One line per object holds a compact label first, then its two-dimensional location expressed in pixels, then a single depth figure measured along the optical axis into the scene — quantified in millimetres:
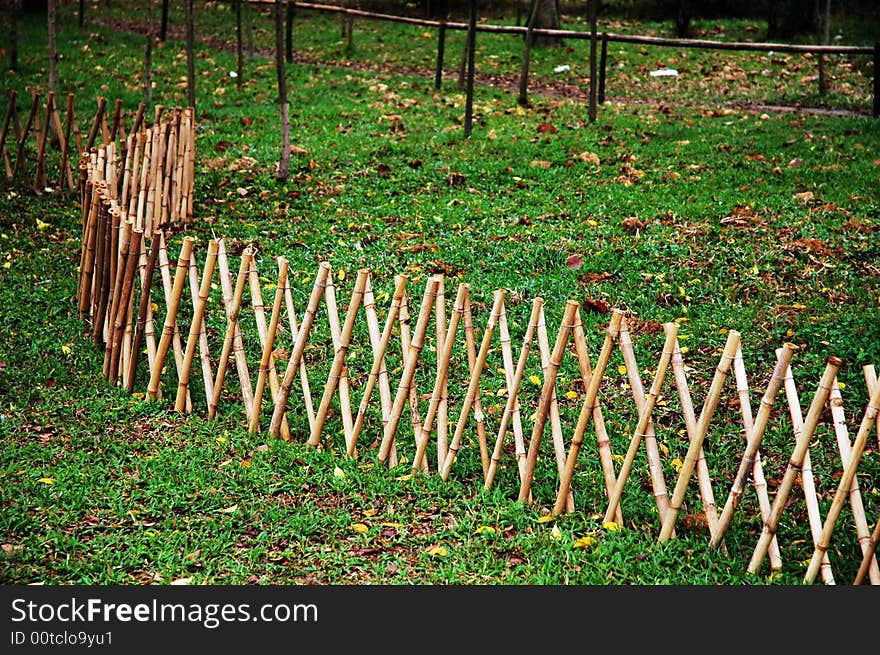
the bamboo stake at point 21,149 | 17312
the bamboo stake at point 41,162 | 17156
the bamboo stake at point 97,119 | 16984
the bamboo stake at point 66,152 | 16953
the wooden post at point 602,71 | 24625
